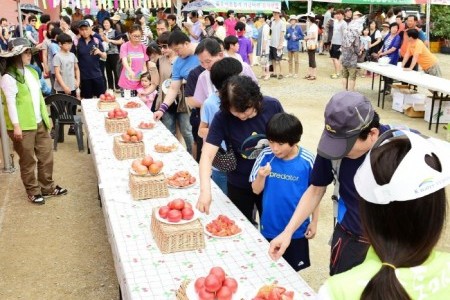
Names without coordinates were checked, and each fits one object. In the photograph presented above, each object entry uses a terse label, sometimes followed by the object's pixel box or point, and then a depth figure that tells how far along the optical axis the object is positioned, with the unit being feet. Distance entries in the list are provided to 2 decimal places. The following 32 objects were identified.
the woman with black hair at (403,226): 3.65
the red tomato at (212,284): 6.61
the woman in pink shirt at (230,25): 54.29
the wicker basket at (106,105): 19.98
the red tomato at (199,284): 6.71
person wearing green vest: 15.80
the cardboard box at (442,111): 27.76
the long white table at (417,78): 26.53
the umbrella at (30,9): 51.06
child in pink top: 22.21
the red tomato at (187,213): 8.78
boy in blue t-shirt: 9.27
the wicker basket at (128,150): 13.57
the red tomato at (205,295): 6.57
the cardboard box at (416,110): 30.14
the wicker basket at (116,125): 16.43
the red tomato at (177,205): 8.91
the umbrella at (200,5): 41.27
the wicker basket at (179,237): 8.48
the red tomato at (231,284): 6.75
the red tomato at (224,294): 6.61
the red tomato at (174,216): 8.68
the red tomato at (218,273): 6.77
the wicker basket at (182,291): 6.85
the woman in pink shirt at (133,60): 25.59
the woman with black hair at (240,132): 9.70
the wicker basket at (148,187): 10.84
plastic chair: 23.31
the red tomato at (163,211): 8.86
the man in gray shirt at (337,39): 42.65
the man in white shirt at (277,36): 42.06
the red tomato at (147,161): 11.44
